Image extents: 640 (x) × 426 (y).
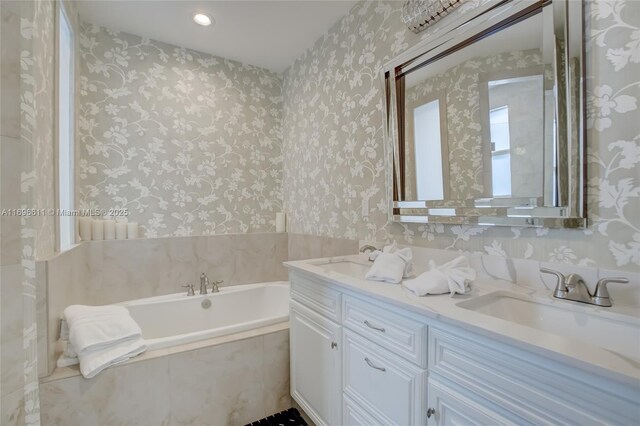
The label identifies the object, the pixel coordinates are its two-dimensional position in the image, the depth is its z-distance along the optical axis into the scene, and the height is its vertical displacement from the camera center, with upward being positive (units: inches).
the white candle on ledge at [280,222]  113.0 -3.8
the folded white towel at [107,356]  53.4 -27.9
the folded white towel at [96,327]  55.5 -23.5
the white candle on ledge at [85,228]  82.6 -4.0
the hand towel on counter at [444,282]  40.9 -10.3
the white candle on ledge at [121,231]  87.7 -5.3
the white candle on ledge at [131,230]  89.0 -5.1
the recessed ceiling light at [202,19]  81.1 +56.5
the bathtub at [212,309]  86.6 -31.8
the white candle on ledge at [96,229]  84.4 -4.5
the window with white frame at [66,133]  71.3 +21.5
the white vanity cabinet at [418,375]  24.0 -19.0
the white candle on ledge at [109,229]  86.0 -4.6
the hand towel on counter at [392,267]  49.5 -9.9
